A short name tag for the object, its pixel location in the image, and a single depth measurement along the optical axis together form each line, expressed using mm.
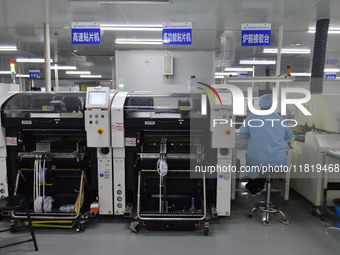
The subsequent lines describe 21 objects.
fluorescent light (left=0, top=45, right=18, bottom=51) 8162
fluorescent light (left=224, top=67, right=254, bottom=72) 11747
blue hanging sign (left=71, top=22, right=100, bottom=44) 4812
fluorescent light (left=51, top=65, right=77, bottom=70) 11808
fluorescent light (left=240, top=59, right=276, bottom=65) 9694
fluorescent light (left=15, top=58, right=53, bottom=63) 10091
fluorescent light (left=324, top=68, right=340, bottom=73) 10641
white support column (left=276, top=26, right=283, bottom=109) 4448
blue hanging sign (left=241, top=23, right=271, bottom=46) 4816
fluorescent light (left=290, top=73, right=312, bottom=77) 11648
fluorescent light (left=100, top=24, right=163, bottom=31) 5438
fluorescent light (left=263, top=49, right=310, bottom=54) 7612
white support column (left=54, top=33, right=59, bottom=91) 6184
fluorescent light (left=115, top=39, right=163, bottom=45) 6691
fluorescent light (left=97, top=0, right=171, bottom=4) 3481
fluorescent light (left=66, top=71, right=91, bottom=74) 13750
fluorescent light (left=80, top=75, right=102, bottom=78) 15727
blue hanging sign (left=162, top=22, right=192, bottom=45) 4762
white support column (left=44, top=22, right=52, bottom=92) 4688
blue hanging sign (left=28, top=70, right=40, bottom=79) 11429
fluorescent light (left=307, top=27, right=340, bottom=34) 5517
